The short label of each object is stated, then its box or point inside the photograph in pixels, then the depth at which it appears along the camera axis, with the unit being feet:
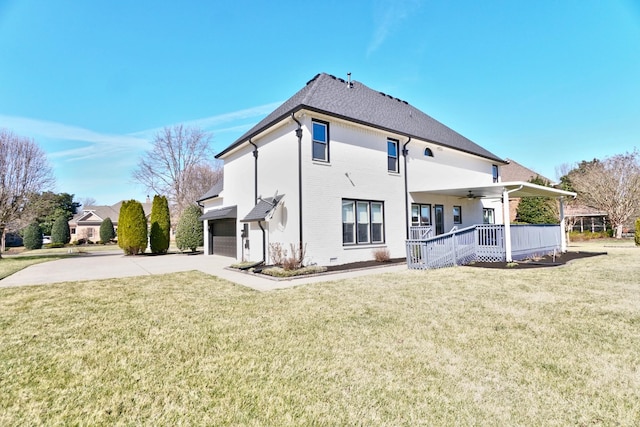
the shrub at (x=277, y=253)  35.17
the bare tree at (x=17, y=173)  58.65
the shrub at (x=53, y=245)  116.26
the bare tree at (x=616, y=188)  83.97
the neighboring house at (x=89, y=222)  154.92
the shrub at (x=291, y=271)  30.07
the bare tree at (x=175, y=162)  110.93
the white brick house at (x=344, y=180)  35.24
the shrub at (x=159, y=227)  67.05
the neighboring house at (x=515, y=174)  92.12
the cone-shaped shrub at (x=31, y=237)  108.88
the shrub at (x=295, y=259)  31.91
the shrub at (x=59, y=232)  124.36
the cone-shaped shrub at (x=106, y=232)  128.98
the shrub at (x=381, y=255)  38.75
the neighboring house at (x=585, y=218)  95.76
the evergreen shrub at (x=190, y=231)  69.36
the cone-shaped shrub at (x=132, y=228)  64.39
